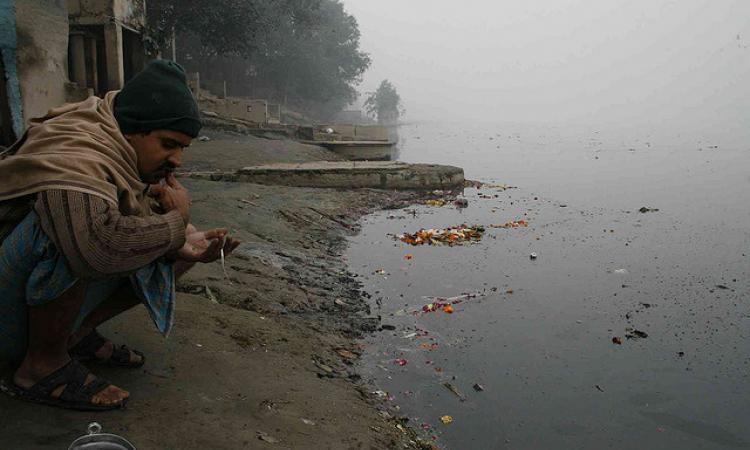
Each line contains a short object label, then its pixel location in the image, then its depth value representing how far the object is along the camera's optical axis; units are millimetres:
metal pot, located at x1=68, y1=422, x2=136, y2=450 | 1727
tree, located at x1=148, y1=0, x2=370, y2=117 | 22406
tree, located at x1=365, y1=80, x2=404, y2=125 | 74125
